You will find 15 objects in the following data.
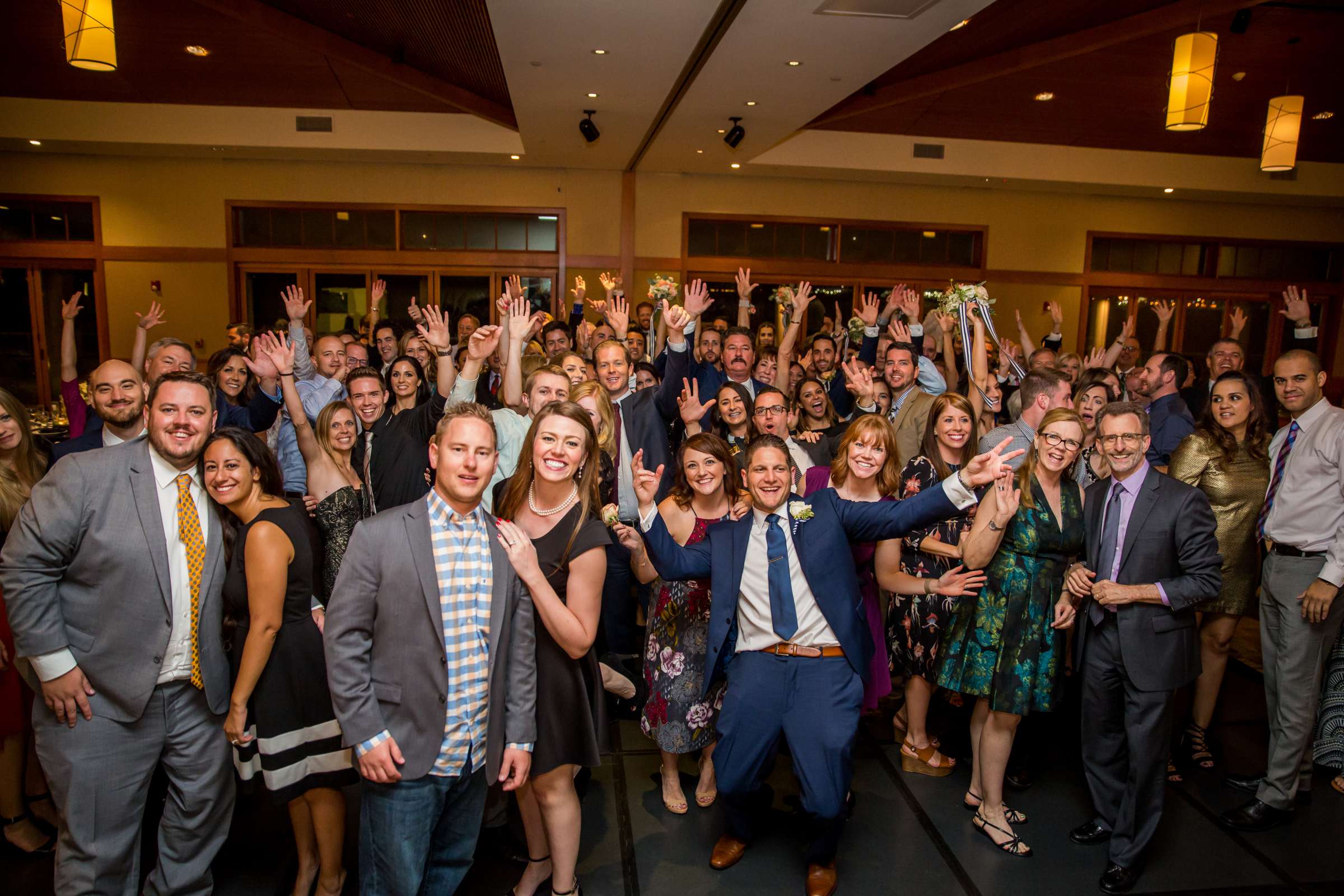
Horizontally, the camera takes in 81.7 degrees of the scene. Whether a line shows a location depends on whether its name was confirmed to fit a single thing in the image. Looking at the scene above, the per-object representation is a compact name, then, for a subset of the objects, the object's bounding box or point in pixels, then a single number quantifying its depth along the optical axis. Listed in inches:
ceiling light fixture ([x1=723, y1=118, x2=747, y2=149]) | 292.7
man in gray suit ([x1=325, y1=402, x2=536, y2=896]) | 76.7
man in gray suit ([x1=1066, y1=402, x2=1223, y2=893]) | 105.0
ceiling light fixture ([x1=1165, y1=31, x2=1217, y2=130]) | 181.3
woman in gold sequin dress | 138.8
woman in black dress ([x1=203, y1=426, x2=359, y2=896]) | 88.7
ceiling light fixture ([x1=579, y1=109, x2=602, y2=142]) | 286.7
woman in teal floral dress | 115.0
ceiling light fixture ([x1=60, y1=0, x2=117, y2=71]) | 162.4
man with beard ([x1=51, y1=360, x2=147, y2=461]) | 121.5
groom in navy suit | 102.6
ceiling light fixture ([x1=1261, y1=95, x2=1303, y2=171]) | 212.4
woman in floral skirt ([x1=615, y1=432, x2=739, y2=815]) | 117.2
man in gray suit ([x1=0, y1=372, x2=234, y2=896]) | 82.7
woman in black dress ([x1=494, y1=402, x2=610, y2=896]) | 89.7
